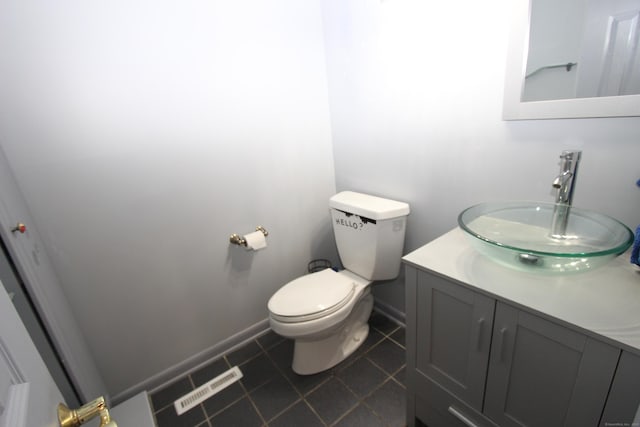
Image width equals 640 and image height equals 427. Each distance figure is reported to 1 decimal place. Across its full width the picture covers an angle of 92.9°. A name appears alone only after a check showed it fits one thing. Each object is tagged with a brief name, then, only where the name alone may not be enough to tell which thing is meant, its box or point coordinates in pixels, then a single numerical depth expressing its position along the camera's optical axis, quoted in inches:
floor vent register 60.5
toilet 56.8
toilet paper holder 65.5
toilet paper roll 65.4
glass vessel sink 32.7
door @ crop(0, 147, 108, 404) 36.7
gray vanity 28.3
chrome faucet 38.1
